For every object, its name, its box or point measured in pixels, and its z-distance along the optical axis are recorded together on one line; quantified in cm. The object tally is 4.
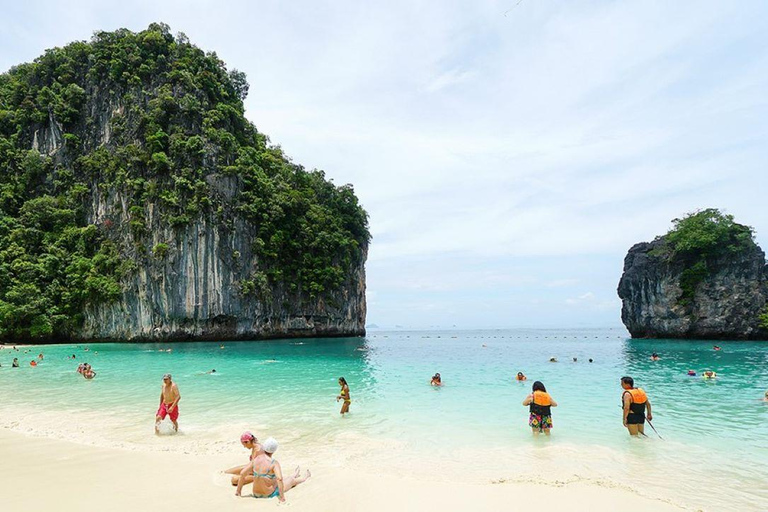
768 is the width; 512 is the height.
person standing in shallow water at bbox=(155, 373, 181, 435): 877
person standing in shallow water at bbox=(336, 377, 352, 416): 1084
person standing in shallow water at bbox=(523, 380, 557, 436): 891
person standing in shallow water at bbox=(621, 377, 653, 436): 871
